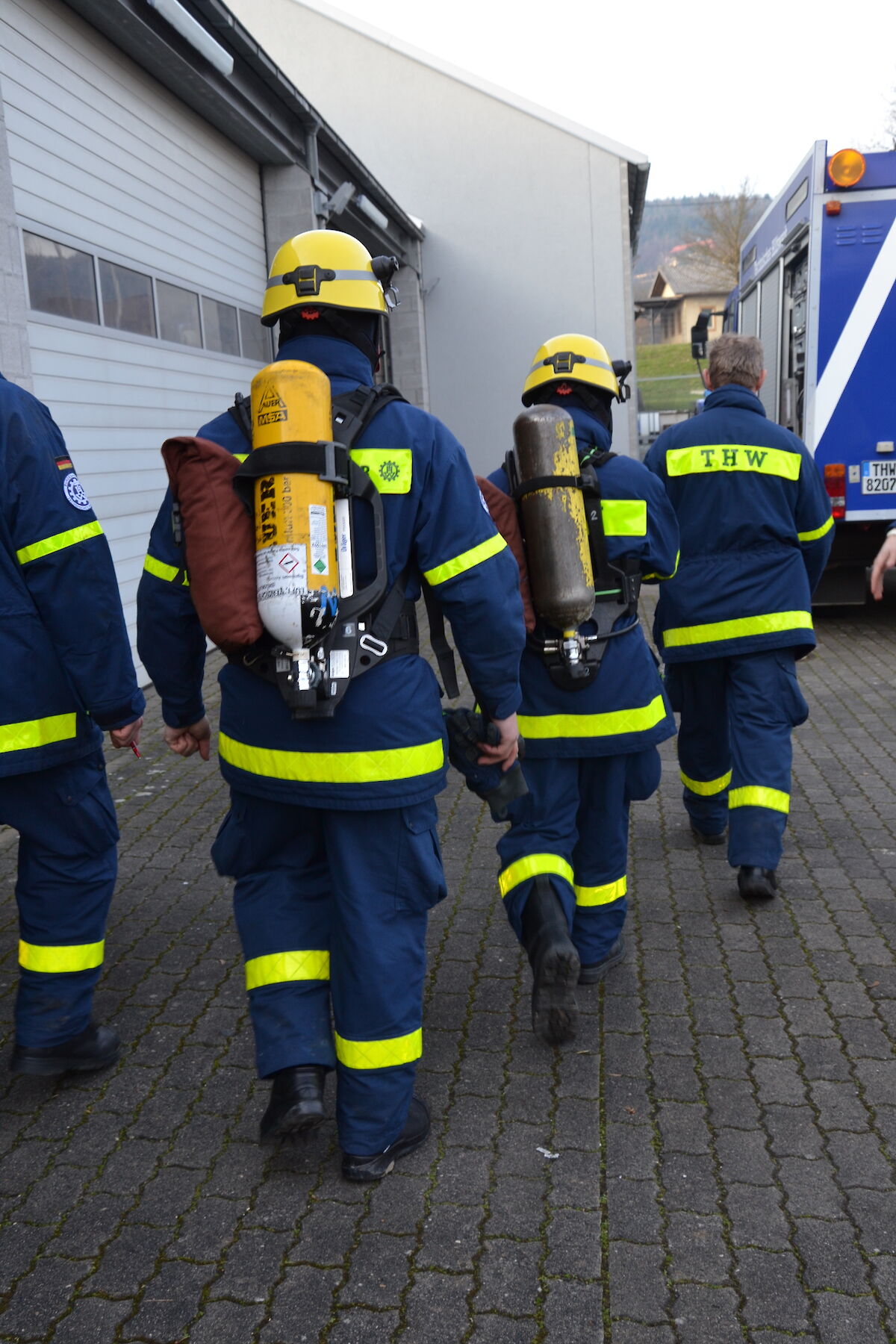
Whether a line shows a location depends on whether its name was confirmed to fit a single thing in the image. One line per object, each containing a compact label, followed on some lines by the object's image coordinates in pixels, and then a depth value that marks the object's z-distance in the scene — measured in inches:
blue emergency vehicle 345.4
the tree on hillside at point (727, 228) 2066.9
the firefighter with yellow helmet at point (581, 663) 130.6
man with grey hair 171.9
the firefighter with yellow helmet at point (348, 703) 101.6
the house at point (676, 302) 2945.4
